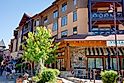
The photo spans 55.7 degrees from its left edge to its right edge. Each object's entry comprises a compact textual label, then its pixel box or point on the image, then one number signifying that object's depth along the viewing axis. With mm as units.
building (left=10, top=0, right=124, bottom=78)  14752
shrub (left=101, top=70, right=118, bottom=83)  8453
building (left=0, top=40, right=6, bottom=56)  44179
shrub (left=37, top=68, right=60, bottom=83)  9351
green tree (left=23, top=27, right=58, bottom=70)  16727
